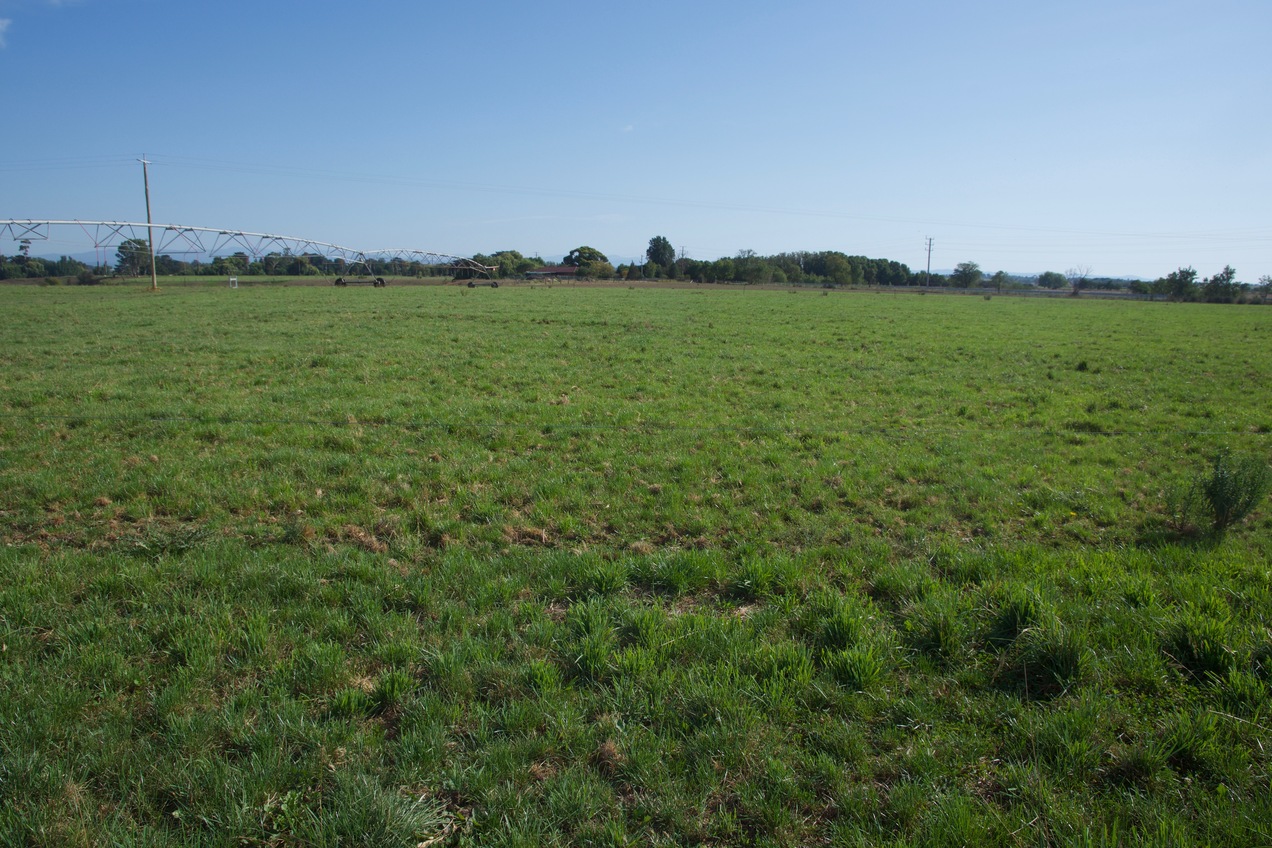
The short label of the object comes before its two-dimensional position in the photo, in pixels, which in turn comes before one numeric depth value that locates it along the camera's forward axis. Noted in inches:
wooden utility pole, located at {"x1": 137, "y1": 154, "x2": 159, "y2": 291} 2455.3
